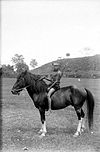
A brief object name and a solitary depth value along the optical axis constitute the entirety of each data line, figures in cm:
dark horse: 423
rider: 401
